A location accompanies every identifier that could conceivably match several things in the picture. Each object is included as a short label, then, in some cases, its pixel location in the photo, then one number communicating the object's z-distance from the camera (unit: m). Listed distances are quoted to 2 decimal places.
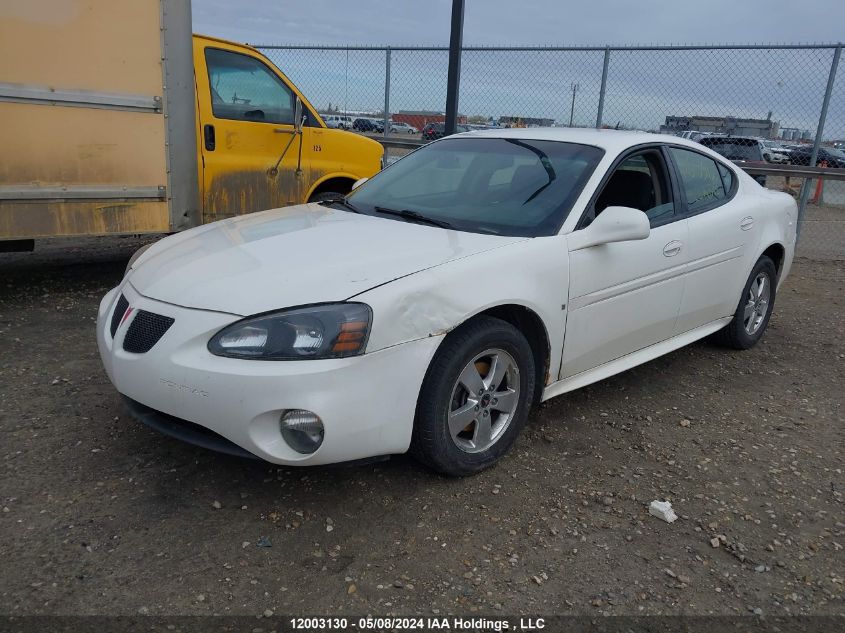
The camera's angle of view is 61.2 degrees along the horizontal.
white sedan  2.63
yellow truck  4.97
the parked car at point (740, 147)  9.02
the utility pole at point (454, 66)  7.39
